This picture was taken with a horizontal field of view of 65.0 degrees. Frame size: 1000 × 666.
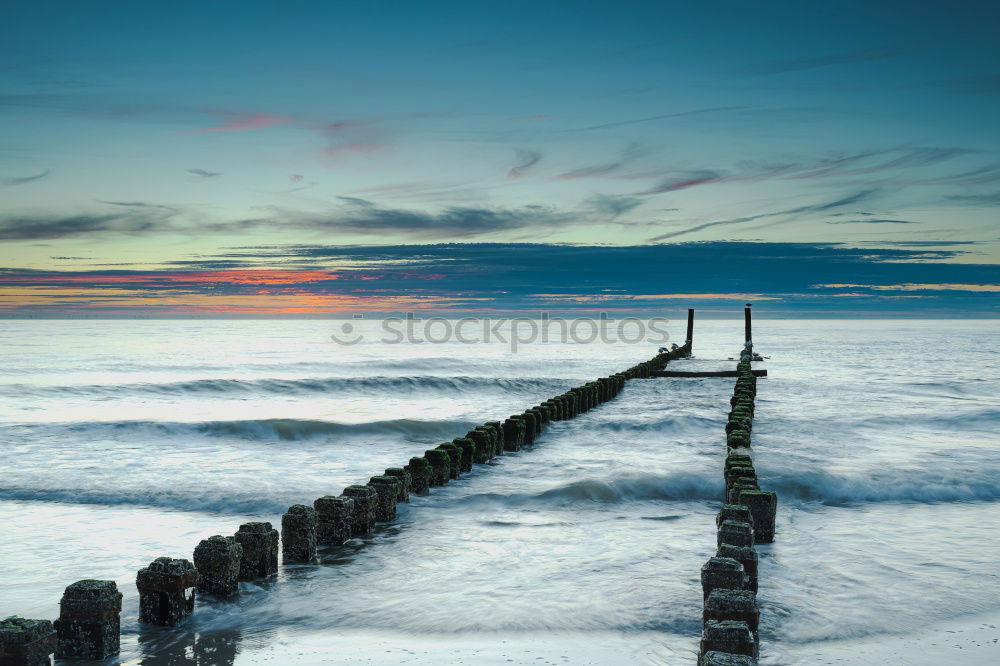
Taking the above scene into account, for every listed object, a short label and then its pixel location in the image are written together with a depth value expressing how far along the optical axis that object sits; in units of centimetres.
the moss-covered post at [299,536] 789
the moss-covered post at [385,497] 969
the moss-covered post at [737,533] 682
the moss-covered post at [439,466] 1224
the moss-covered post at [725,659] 402
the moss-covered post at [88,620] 538
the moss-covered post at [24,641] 477
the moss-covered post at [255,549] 718
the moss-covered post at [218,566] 676
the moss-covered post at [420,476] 1150
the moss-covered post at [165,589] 616
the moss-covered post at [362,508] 891
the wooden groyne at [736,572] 449
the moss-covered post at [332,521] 849
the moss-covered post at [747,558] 630
